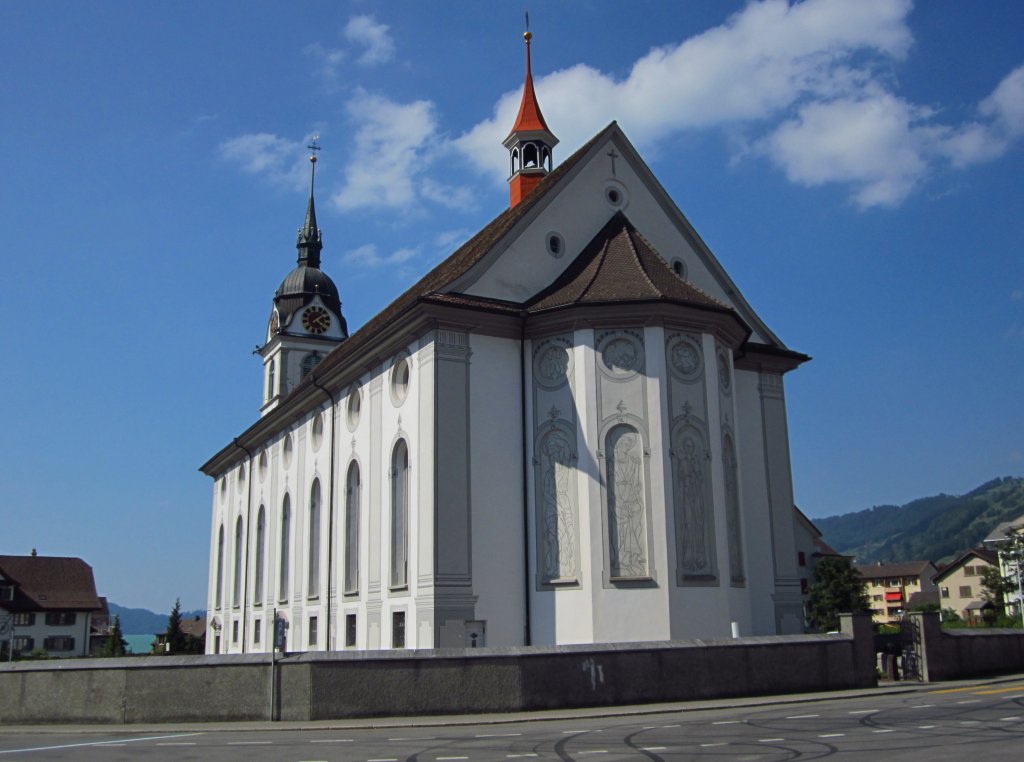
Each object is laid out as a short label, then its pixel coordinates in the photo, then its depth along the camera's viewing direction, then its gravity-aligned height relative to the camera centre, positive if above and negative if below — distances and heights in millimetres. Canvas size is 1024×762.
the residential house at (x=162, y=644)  56750 -2088
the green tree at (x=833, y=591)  46656 +100
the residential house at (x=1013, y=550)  66000 +2590
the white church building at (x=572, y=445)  24406 +3989
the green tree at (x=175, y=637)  55719 -1621
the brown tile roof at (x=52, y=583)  75938 +2082
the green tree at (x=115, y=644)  59725 -2124
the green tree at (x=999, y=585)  69119 +343
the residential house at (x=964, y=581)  104000 +1041
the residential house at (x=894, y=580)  132875 +1611
